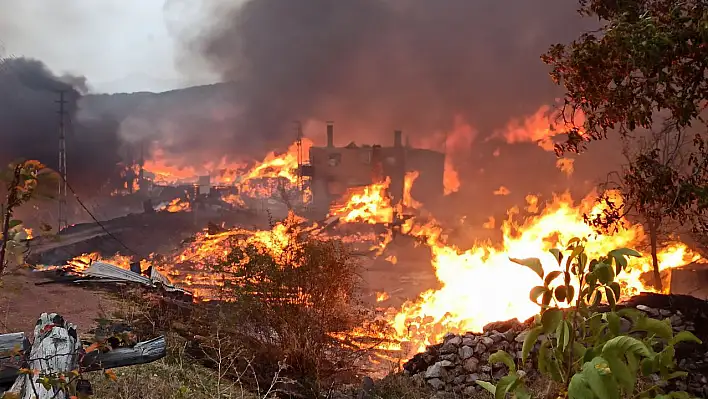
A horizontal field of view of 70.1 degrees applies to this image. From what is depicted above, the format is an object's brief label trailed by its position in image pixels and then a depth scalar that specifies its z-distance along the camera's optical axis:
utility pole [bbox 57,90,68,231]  31.89
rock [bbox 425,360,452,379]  10.18
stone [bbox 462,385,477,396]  9.47
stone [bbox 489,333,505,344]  10.66
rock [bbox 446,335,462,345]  10.83
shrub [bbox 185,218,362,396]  9.19
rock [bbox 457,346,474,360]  10.44
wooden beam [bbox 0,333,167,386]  4.41
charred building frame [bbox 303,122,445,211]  37.88
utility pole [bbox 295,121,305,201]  40.88
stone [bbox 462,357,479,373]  10.20
